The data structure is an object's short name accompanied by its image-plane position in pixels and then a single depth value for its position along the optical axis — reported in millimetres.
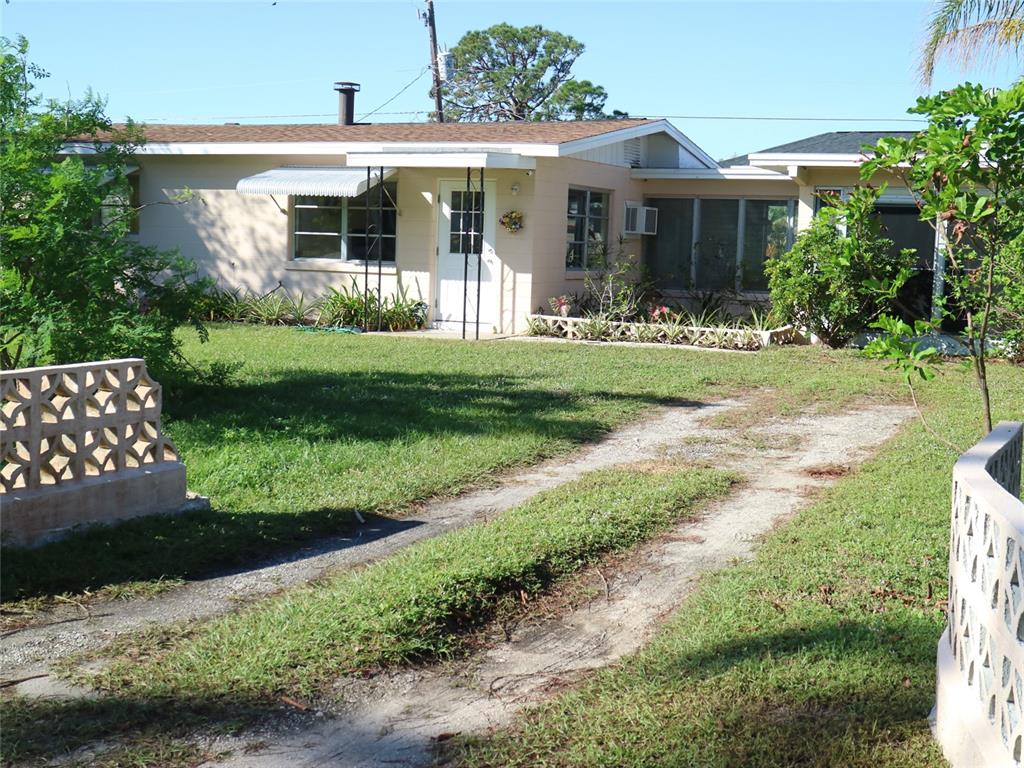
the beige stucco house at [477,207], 17781
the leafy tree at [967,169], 5172
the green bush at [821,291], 15555
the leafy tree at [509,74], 49438
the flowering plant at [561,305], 17938
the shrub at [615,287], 18281
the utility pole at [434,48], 36531
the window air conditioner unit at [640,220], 20375
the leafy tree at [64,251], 8102
